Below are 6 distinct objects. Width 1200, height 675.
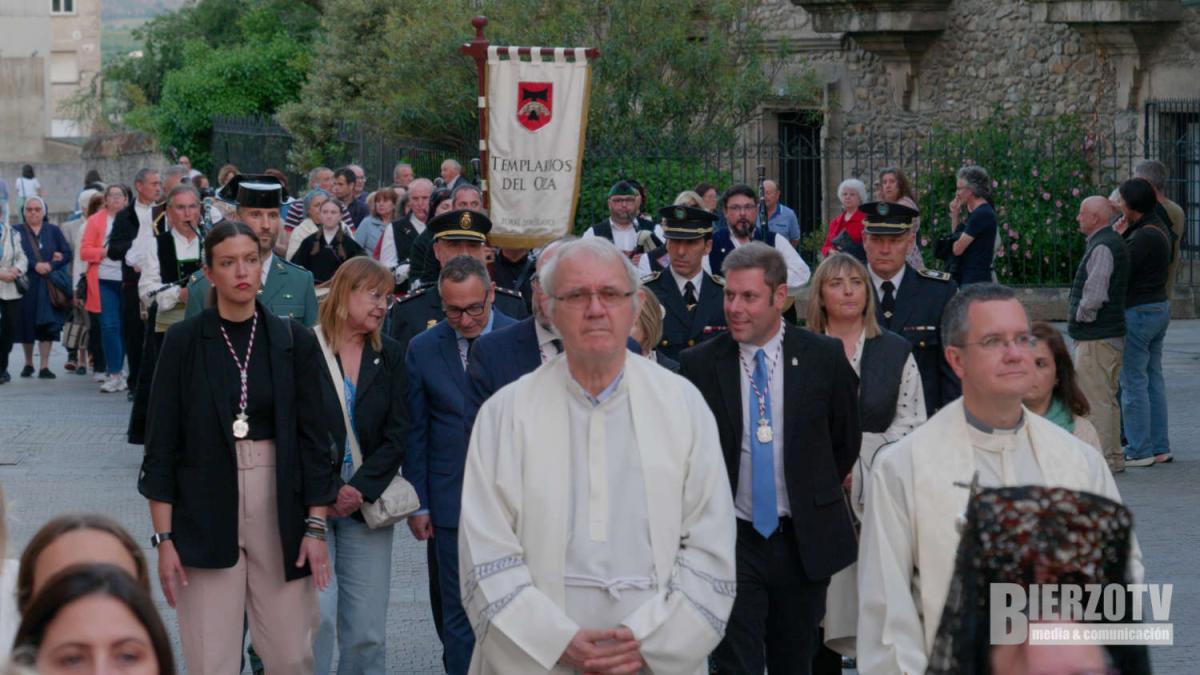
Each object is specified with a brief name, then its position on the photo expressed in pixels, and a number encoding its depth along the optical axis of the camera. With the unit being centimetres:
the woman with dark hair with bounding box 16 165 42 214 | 3419
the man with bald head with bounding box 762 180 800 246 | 1805
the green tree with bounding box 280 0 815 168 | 2316
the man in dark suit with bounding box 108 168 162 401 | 1588
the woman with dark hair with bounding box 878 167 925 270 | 1466
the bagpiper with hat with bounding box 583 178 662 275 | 1376
